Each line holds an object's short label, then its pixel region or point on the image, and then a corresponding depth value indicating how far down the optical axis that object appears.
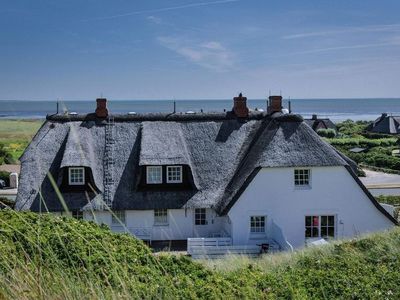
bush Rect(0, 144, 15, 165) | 55.19
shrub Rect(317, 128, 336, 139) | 77.88
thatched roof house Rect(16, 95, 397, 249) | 21.88
